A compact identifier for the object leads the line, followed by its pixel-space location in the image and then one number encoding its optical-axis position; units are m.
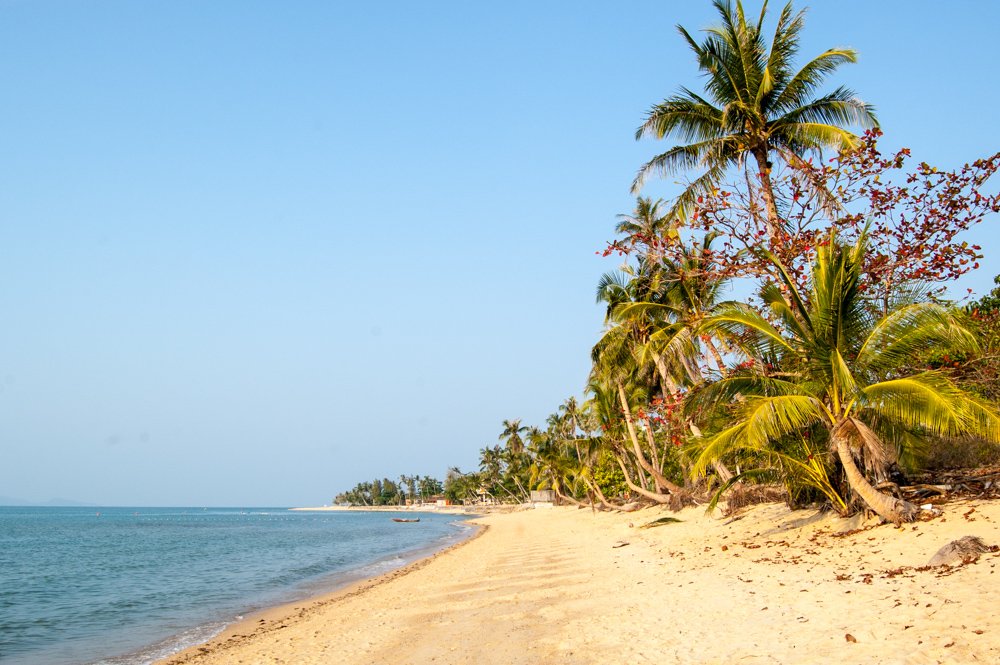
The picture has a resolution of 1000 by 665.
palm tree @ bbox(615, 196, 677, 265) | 21.86
